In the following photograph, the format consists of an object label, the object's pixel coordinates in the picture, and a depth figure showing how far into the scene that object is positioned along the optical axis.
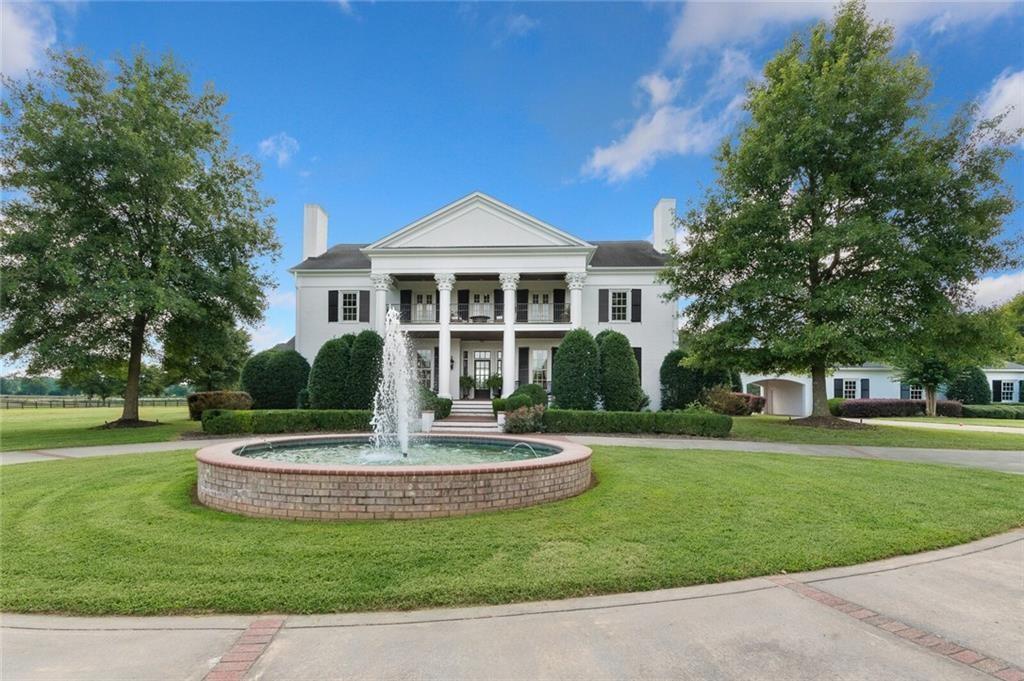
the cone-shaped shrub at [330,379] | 19.62
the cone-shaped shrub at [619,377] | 19.67
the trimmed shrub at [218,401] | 23.89
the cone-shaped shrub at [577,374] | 19.50
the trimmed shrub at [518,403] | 17.50
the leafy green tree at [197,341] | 20.44
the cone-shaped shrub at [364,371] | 19.59
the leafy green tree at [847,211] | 16.42
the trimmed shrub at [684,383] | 22.95
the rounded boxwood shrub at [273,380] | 23.19
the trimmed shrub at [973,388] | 34.16
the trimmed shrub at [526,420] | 16.75
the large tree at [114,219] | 16.95
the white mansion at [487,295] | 24.28
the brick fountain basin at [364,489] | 5.47
